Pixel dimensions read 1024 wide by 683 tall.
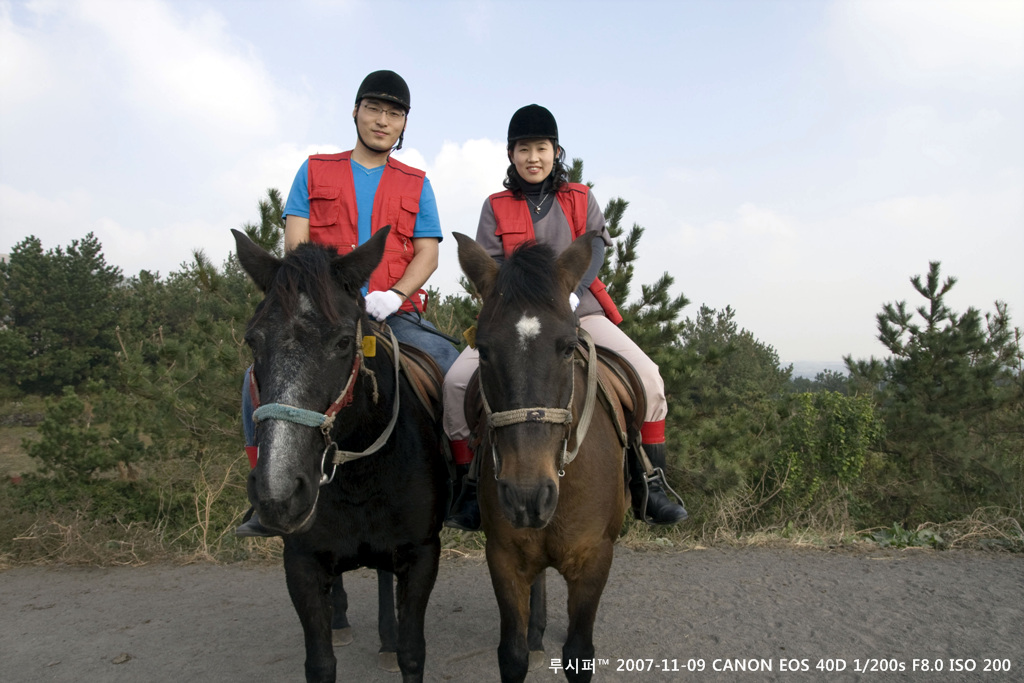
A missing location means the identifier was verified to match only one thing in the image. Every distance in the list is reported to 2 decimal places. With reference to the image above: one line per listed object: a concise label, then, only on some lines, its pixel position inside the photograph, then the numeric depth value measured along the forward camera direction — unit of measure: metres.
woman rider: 3.69
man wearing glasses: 3.76
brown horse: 2.29
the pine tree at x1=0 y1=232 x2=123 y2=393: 23.58
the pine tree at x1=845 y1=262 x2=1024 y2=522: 10.06
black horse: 2.14
